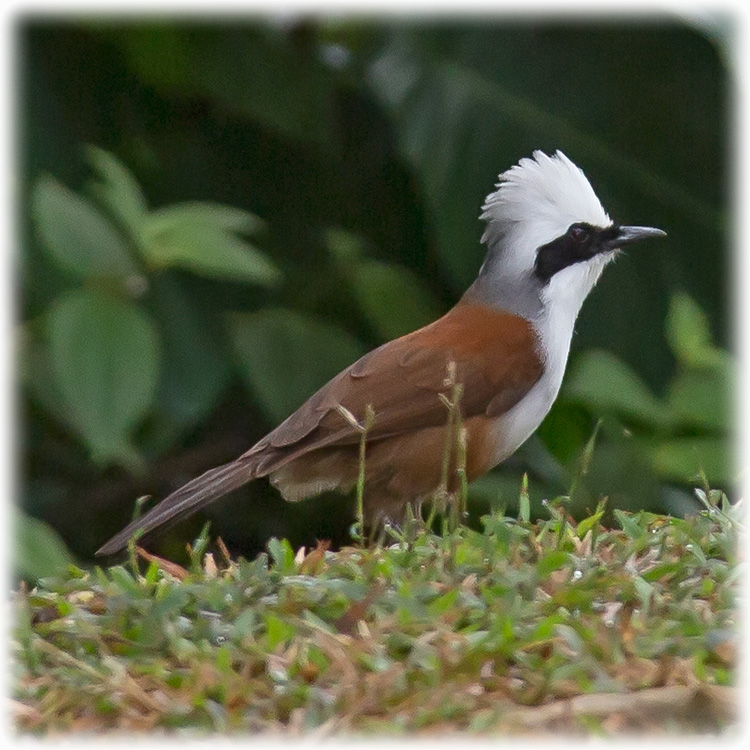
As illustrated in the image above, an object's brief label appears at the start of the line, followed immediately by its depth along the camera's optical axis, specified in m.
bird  9.84
